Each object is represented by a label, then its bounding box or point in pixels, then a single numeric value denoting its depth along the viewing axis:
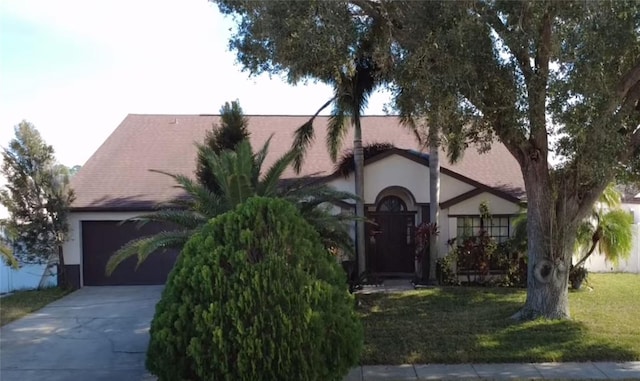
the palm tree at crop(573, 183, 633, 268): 14.72
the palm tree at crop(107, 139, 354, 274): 9.24
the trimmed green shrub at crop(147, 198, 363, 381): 5.38
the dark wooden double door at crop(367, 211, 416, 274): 17.23
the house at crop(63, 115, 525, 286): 16.48
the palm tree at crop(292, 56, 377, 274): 14.06
